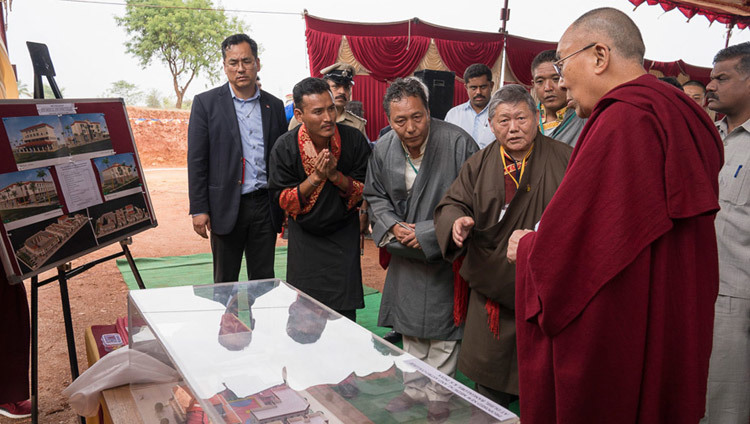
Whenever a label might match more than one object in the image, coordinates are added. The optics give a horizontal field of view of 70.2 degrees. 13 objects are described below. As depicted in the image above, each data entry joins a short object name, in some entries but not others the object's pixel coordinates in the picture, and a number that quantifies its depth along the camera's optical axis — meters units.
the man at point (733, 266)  1.91
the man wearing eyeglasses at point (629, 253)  1.17
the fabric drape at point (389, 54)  9.26
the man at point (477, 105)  3.83
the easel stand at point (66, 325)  2.11
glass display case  1.30
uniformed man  3.92
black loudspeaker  4.49
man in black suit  2.97
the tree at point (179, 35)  20.56
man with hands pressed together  2.55
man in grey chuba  2.30
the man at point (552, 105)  2.47
